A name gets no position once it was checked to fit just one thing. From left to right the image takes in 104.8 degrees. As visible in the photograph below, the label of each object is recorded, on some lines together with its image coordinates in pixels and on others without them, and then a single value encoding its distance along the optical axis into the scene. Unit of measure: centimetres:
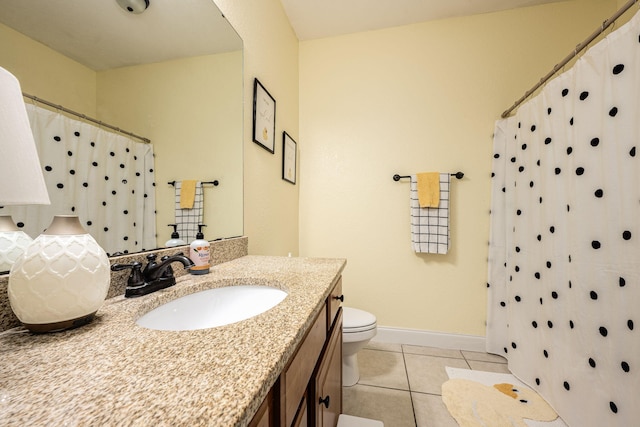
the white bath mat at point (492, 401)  118
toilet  136
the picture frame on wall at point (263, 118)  133
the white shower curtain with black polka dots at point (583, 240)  90
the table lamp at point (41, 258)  32
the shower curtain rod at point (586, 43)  93
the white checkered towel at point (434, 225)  178
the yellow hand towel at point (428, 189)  177
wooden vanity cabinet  41
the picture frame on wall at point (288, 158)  178
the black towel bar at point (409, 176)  180
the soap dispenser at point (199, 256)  85
